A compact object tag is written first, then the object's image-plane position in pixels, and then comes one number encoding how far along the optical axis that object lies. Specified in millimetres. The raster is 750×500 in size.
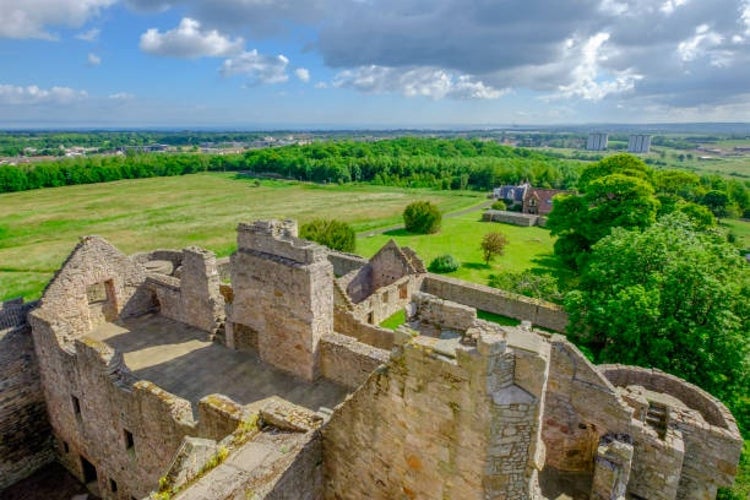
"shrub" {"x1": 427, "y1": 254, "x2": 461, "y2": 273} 33784
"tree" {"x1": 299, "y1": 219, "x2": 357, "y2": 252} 34656
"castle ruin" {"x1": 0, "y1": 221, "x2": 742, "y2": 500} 5801
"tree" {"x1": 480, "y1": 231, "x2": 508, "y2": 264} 35562
